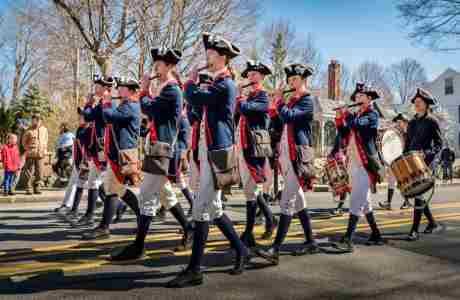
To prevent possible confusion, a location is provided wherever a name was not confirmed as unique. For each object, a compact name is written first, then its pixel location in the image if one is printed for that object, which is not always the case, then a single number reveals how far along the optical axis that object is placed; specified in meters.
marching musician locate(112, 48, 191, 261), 4.71
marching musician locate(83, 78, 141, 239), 5.59
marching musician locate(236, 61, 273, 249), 5.51
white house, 48.41
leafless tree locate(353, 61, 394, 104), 59.56
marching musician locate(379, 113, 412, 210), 9.94
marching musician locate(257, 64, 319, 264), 4.98
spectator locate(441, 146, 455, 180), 20.97
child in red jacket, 11.50
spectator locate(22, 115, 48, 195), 11.75
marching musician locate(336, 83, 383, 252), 5.49
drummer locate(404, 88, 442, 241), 6.17
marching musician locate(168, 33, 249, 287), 4.08
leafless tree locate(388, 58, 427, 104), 65.19
